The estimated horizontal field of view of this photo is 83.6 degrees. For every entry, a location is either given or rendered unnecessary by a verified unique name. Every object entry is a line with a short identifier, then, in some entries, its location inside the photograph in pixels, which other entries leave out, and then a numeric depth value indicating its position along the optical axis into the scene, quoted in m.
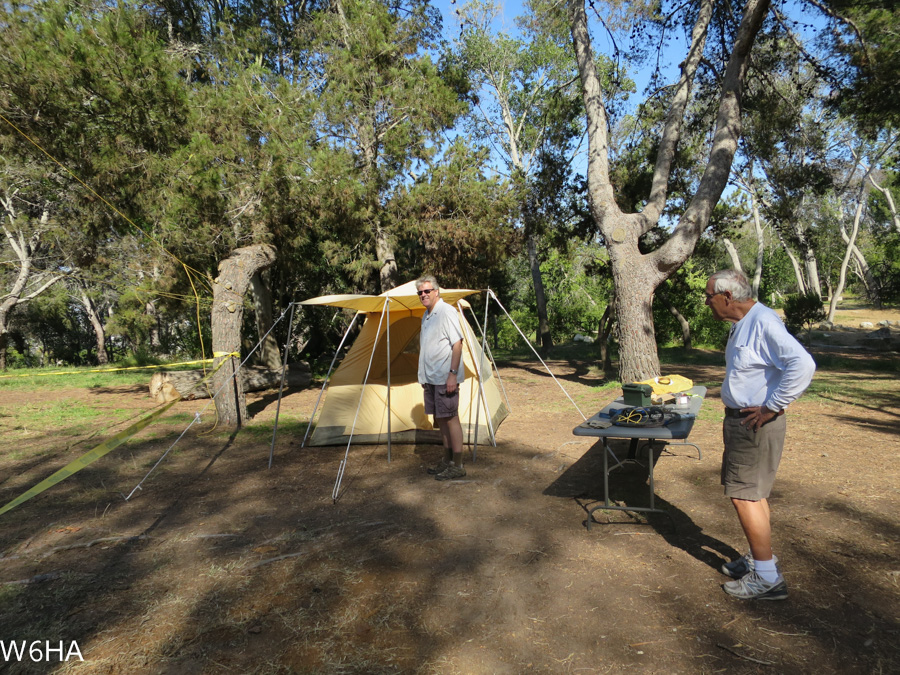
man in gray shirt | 4.45
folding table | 3.11
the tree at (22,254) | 15.17
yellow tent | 6.18
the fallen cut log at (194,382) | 9.78
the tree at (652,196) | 7.74
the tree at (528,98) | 14.15
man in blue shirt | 2.41
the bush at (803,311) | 15.88
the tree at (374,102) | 9.37
